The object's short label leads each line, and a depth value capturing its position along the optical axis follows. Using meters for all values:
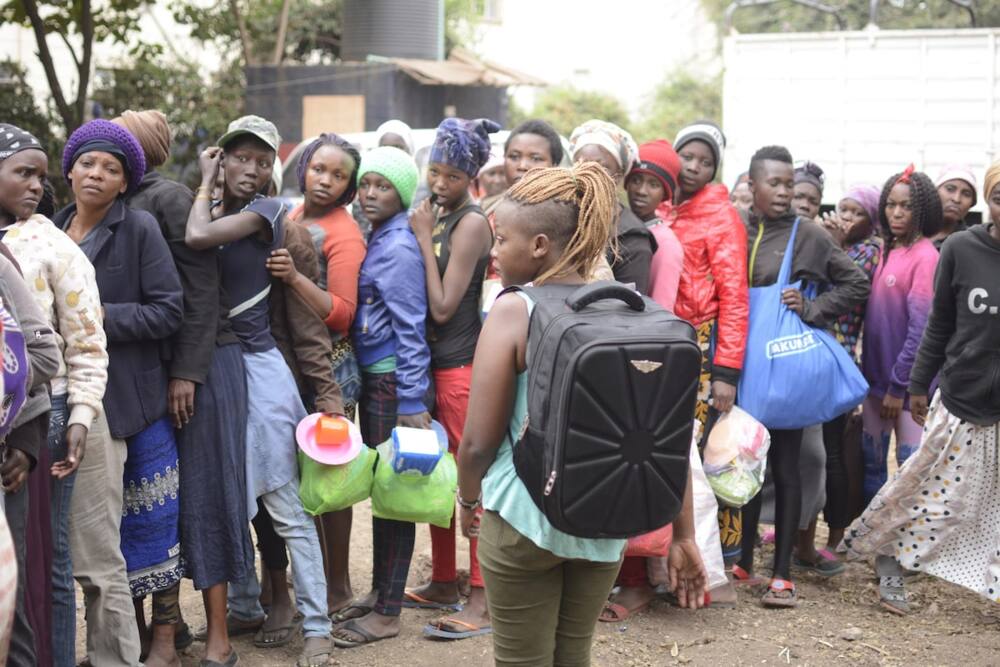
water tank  18.53
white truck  12.48
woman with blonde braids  3.04
